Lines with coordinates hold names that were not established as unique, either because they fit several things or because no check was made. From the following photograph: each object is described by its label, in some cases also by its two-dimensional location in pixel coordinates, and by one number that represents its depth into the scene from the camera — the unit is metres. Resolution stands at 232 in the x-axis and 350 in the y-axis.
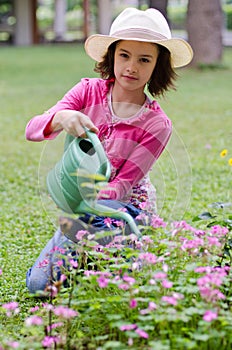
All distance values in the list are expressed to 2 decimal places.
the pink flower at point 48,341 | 2.92
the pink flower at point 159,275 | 2.91
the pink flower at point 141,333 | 2.75
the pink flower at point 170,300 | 2.82
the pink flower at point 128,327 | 2.82
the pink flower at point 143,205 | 3.79
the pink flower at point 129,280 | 2.97
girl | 4.10
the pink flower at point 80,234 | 3.38
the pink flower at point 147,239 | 3.36
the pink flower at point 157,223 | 3.52
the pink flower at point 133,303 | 2.91
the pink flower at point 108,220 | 3.71
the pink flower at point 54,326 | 3.05
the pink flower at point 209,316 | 2.69
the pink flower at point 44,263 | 3.88
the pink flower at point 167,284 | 2.89
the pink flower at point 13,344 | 2.64
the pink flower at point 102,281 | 2.96
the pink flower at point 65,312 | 2.84
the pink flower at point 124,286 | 3.00
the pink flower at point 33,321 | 2.76
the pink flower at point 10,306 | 2.95
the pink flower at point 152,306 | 2.84
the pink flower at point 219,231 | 3.46
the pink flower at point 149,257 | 3.13
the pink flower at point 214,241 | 3.20
